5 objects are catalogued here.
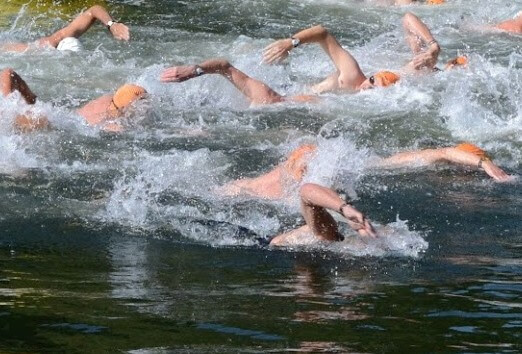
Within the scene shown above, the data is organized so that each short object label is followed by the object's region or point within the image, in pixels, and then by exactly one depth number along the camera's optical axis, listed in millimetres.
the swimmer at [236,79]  17781
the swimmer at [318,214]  12727
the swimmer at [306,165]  15891
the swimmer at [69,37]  24578
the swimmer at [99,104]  19219
